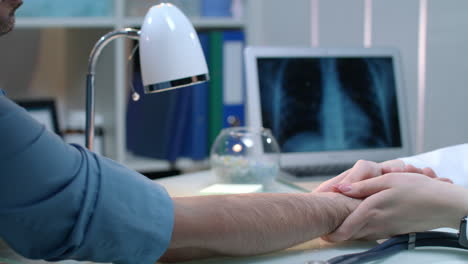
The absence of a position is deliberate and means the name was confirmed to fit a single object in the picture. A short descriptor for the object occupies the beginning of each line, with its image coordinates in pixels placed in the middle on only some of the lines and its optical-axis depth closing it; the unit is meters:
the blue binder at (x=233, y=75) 2.36
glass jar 1.77
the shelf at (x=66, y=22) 2.30
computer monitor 1.94
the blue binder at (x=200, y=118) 2.34
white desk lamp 1.60
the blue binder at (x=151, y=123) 2.36
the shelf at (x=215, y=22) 2.38
